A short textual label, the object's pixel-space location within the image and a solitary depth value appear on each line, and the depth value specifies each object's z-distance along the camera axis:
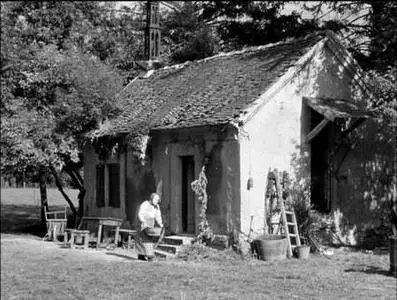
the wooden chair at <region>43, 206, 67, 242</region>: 19.91
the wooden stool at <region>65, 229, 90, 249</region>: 17.53
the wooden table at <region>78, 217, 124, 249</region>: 17.67
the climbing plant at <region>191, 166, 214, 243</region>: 15.90
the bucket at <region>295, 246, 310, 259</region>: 15.05
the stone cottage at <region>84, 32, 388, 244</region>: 15.71
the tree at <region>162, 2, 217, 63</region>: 26.00
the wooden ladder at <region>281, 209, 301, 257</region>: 15.25
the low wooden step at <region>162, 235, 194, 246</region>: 16.05
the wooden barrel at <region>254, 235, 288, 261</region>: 14.72
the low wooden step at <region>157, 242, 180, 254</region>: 15.81
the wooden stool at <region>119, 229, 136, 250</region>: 17.64
